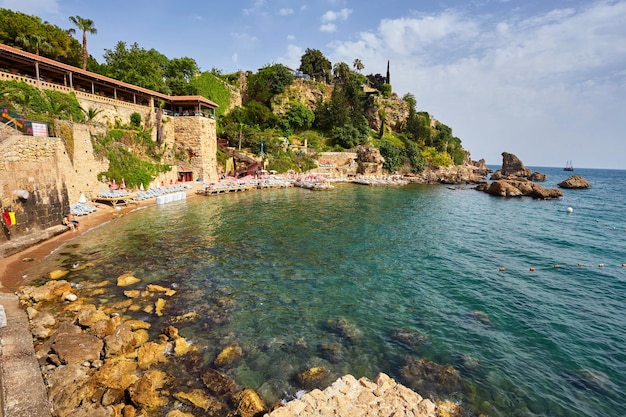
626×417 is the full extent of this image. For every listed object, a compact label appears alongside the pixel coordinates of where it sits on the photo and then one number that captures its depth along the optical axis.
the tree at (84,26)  34.47
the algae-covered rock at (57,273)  12.33
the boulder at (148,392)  6.41
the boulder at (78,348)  7.57
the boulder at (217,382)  7.00
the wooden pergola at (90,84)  24.73
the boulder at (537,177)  81.99
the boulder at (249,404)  6.31
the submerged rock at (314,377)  7.30
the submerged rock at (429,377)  7.35
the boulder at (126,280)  11.95
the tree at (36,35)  31.70
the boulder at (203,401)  6.48
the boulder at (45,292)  10.29
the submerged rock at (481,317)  10.54
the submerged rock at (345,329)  9.30
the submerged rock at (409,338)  9.05
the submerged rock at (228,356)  7.89
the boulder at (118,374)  6.93
